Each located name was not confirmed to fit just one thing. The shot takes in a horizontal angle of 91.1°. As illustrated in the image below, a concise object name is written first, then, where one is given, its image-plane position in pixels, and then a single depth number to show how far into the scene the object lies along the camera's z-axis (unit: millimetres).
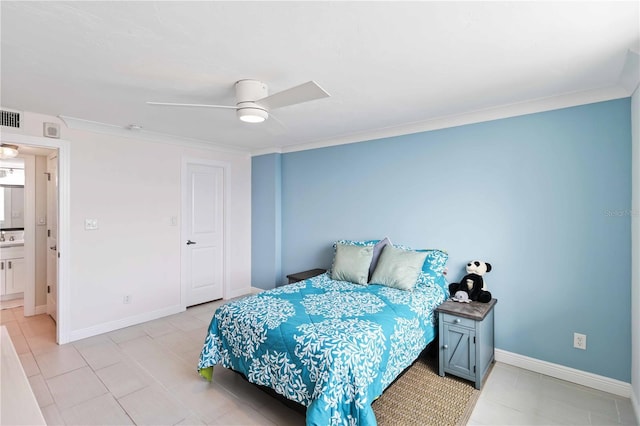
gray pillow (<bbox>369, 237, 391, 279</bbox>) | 3339
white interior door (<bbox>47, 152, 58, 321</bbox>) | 3857
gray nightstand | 2479
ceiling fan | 2066
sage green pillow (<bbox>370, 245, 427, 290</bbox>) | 2959
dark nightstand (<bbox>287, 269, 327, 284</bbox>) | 3912
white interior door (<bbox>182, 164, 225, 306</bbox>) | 4402
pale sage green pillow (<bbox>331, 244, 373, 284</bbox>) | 3248
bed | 1776
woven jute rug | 2113
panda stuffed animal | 2871
